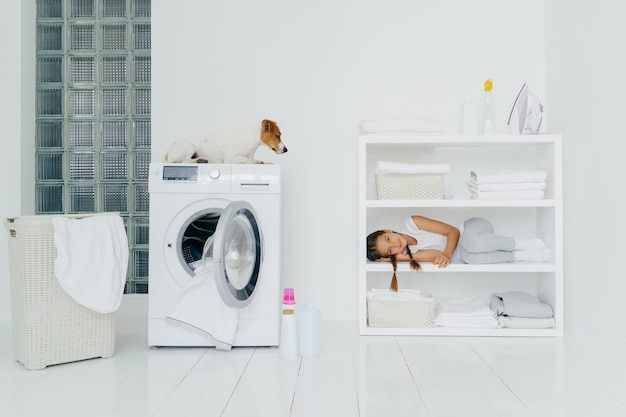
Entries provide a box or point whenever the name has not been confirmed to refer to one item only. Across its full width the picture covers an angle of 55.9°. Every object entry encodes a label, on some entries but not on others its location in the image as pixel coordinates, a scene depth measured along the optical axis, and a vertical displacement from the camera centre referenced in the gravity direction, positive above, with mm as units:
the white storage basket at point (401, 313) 2760 -502
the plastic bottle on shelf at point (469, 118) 2953 +445
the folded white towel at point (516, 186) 2781 +99
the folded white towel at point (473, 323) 2740 -542
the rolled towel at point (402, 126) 2805 +385
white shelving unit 2904 -22
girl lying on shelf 2773 -184
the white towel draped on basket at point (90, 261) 2203 -209
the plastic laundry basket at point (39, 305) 2201 -372
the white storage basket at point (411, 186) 2793 +99
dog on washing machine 2578 +272
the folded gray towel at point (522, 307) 2746 -470
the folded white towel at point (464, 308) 2760 -489
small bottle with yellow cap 2936 +484
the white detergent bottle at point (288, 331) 2318 -492
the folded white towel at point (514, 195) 2779 +56
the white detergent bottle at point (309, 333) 2354 -508
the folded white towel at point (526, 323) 2723 -536
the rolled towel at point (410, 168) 2752 +182
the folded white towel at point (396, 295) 2781 -424
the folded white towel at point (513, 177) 2771 +141
